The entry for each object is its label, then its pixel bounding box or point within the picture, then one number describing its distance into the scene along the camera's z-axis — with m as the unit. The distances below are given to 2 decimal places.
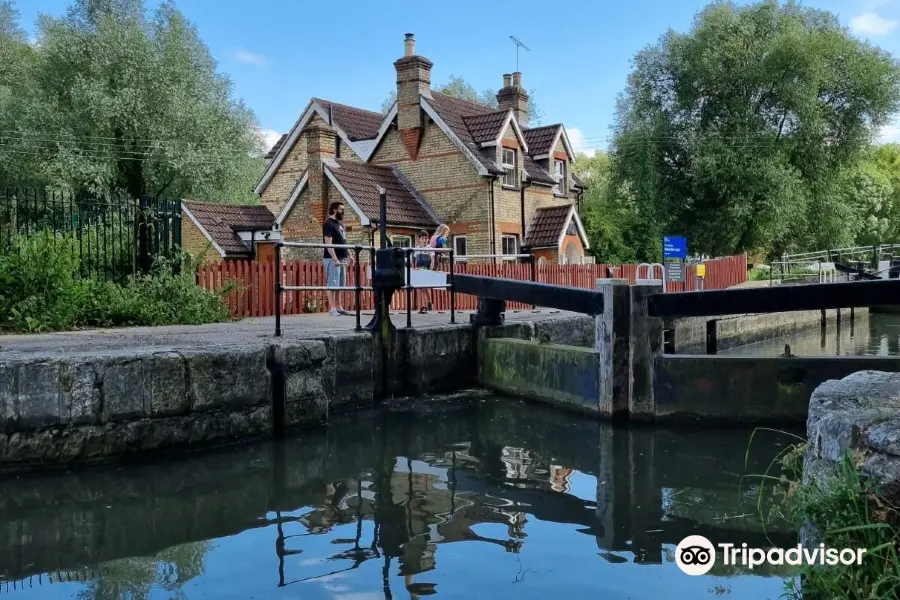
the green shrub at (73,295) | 9.83
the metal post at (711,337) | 18.52
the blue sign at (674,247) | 23.84
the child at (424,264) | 15.98
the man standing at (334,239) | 12.95
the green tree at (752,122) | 33.22
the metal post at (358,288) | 9.44
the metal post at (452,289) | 11.06
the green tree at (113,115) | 30.30
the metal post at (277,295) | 8.63
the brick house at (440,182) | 25.73
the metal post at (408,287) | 10.31
